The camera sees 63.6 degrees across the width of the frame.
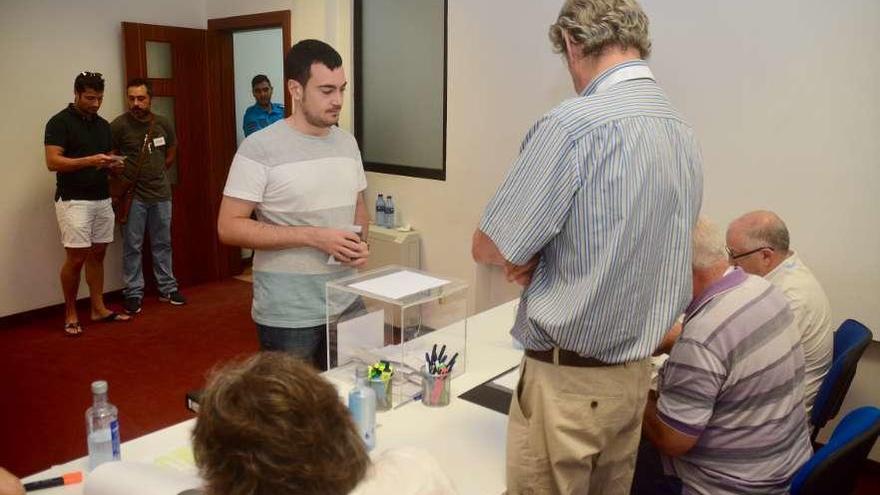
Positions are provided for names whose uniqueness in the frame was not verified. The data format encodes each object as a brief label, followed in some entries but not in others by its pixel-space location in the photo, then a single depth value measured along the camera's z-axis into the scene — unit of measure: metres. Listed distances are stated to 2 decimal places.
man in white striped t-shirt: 2.24
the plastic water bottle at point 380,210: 4.89
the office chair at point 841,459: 1.56
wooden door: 5.49
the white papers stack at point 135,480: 1.32
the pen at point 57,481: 1.53
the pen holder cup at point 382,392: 1.97
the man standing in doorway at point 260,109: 6.03
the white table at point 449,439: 1.63
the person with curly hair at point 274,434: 0.90
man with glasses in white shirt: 2.47
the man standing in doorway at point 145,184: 5.02
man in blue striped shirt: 1.30
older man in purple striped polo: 1.70
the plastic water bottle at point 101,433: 1.59
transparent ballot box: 2.12
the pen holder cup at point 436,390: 2.00
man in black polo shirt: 4.51
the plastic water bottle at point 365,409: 1.73
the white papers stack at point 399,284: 2.11
